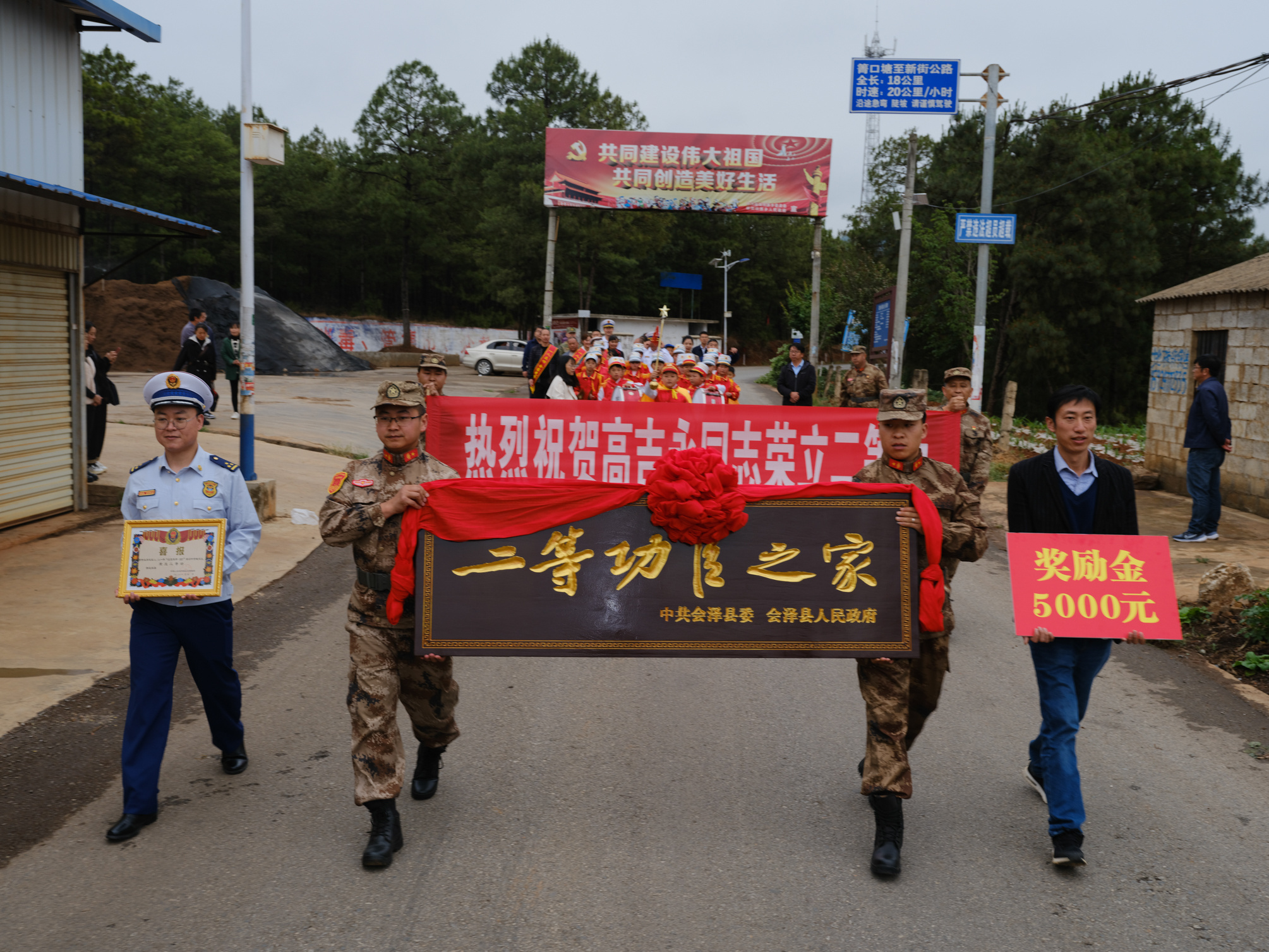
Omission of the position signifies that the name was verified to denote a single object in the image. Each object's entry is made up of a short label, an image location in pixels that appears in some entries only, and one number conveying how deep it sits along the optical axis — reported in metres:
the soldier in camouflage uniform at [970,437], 7.08
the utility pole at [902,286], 21.16
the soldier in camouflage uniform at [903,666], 3.90
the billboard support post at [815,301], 33.78
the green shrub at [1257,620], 7.04
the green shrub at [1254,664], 6.64
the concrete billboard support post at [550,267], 30.41
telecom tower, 86.52
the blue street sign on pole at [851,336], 34.81
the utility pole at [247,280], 11.45
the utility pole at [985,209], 17.48
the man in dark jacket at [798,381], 16.81
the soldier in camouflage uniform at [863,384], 13.85
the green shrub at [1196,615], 7.84
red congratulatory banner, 7.70
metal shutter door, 9.73
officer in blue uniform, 4.12
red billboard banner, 28.12
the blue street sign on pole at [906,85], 17.36
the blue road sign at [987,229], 16.78
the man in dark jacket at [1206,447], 10.59
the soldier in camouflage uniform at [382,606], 3.90
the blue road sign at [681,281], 71.56
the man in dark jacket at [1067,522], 3.87
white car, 41.47
